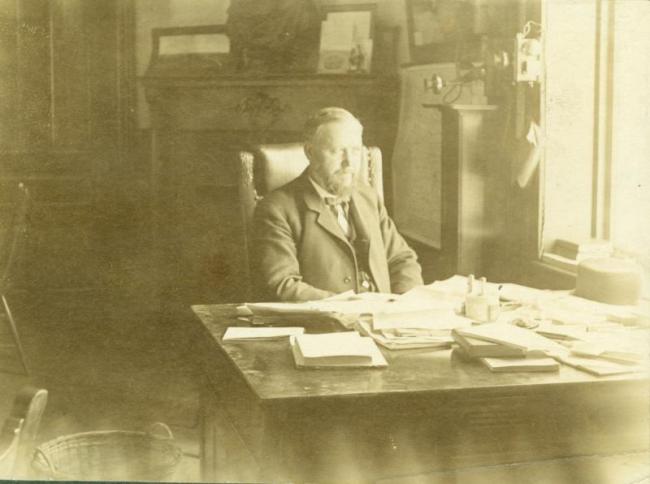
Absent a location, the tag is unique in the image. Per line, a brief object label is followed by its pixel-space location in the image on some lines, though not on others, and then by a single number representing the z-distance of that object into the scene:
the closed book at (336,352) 1.73
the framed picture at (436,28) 3.84
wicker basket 2.11
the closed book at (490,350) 1.77
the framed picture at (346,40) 4.91
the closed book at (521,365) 1.72
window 2.98
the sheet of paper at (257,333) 1.97
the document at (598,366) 1.72
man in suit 2.81
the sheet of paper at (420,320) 2.00
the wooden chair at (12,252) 3.80
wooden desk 1.59
